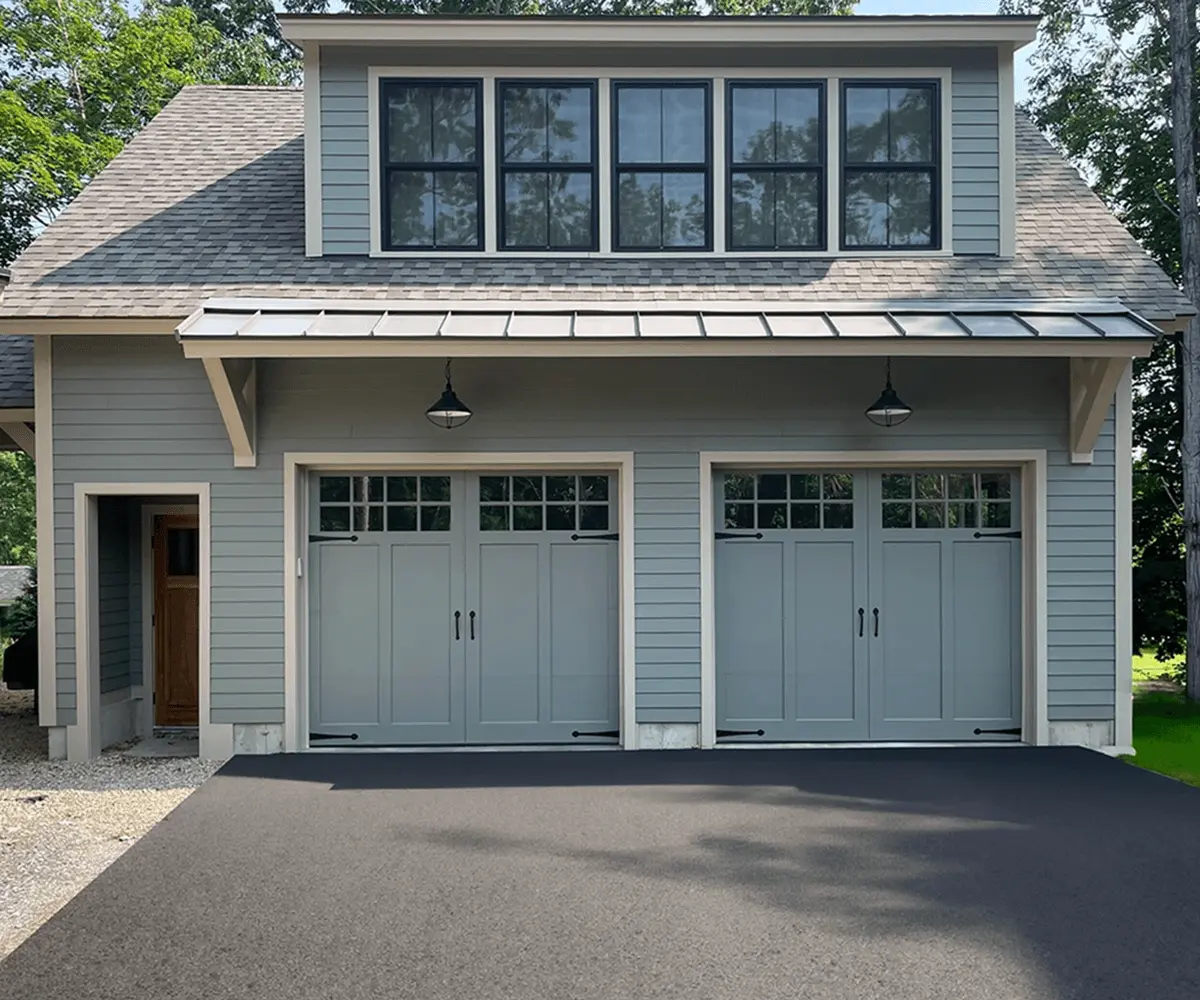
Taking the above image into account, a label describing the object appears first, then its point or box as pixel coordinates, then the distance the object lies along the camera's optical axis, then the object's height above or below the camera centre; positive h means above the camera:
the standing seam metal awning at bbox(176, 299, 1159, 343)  7.09 +1.20
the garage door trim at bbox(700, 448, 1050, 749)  7.90 -0.38
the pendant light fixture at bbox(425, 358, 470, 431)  7.49 +0.60
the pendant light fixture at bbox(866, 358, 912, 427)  7.57 +0.61
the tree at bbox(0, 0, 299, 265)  16.58 +6.77
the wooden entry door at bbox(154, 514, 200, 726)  8.94 -1.05
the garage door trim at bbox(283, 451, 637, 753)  7.85 -0.30
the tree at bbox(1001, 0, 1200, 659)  12.22 +4.07
